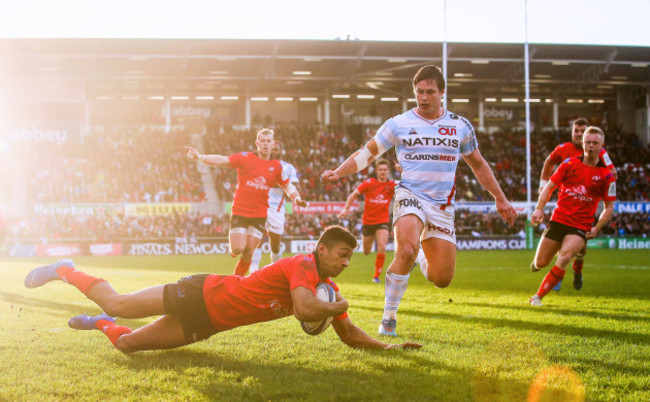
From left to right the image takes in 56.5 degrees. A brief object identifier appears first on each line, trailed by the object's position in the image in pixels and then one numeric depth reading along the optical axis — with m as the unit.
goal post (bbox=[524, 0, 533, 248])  31.79
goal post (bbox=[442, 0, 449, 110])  32.69
